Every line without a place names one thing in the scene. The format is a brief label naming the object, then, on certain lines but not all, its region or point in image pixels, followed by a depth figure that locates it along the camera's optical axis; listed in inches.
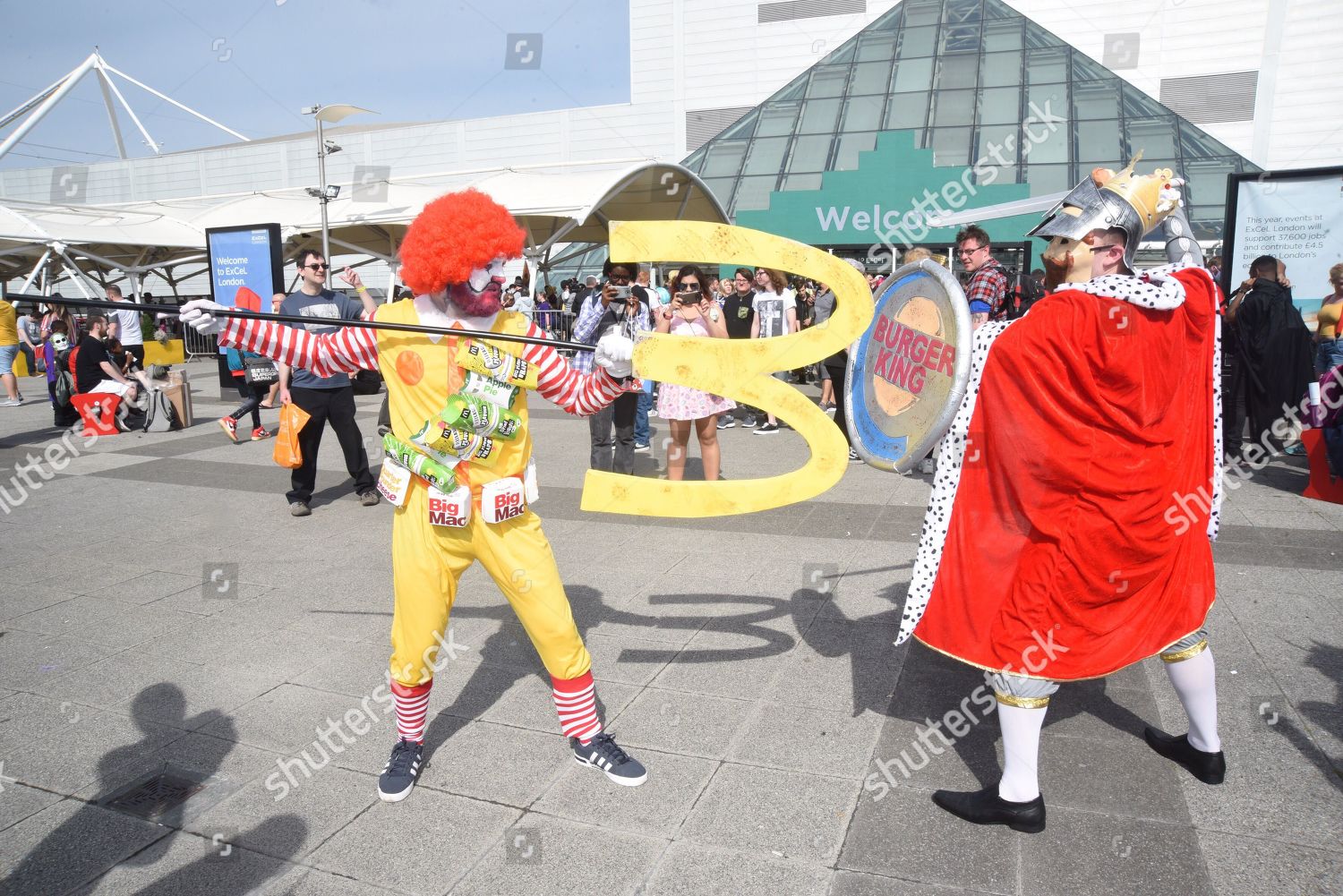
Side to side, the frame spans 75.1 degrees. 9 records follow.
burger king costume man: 97.1
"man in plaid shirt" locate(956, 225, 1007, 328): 228.2
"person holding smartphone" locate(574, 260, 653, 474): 290.8
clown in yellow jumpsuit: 107.7
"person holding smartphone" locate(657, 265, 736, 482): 263.7
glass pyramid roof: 879.7
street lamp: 694.5
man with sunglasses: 257.2
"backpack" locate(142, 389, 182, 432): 427.2
